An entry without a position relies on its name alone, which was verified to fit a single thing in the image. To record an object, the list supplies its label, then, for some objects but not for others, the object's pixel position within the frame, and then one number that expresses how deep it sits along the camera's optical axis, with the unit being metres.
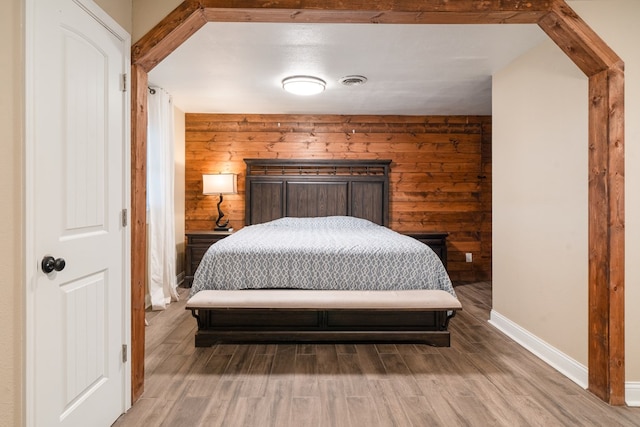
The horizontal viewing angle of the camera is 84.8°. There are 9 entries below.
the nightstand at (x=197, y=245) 4.58
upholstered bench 2.74
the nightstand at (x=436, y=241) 4.80
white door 1.34
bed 2.75
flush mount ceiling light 3.60
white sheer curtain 3.88
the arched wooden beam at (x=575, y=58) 1.91
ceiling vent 3.64
